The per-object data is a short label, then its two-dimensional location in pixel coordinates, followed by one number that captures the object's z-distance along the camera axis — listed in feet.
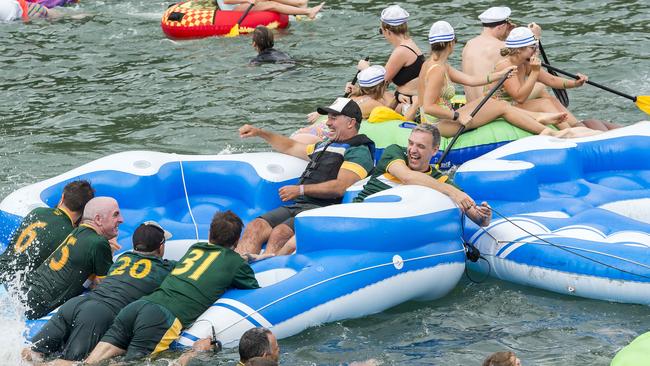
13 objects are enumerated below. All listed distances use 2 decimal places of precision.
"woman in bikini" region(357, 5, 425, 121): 65.67
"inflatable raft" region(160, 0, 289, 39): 100.53
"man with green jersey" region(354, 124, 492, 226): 49.67
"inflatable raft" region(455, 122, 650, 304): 47.57
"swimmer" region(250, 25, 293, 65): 88.38
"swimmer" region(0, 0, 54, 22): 109.09
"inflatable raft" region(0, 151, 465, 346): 44.52
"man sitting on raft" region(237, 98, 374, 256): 51.70
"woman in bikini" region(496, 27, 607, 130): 59.93
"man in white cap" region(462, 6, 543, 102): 63.46
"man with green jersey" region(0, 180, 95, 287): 47.88
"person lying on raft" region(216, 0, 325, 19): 101.04
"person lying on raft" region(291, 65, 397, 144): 61.05
